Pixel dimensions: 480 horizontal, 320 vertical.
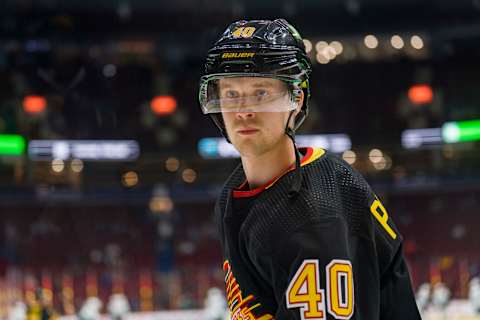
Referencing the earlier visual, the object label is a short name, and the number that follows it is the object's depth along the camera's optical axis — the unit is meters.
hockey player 2.06
